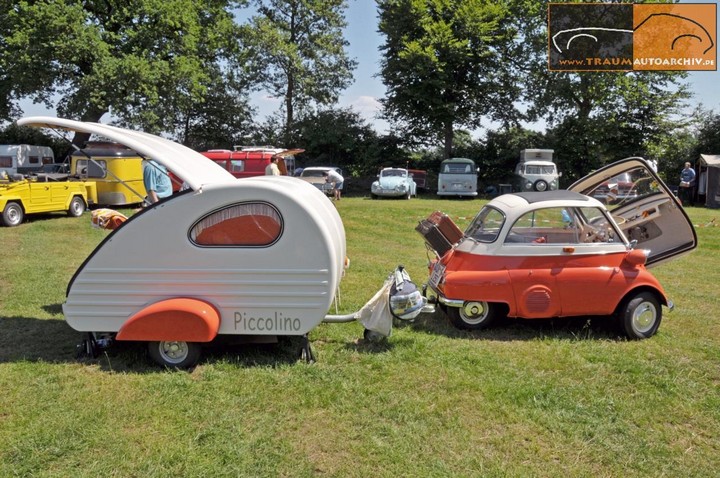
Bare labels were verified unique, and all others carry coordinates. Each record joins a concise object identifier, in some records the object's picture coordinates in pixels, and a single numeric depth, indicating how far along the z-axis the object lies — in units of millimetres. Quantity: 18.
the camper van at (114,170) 17236
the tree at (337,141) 32500
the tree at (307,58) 33625
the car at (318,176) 22267
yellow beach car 14148
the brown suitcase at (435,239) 6715
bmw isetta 5719
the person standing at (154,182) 7439
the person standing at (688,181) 22617
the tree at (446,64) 29406
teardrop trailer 4727
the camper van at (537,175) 24453
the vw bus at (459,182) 24719
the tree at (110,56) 22359
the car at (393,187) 24000
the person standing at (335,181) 22922
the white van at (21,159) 24438
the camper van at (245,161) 21797
